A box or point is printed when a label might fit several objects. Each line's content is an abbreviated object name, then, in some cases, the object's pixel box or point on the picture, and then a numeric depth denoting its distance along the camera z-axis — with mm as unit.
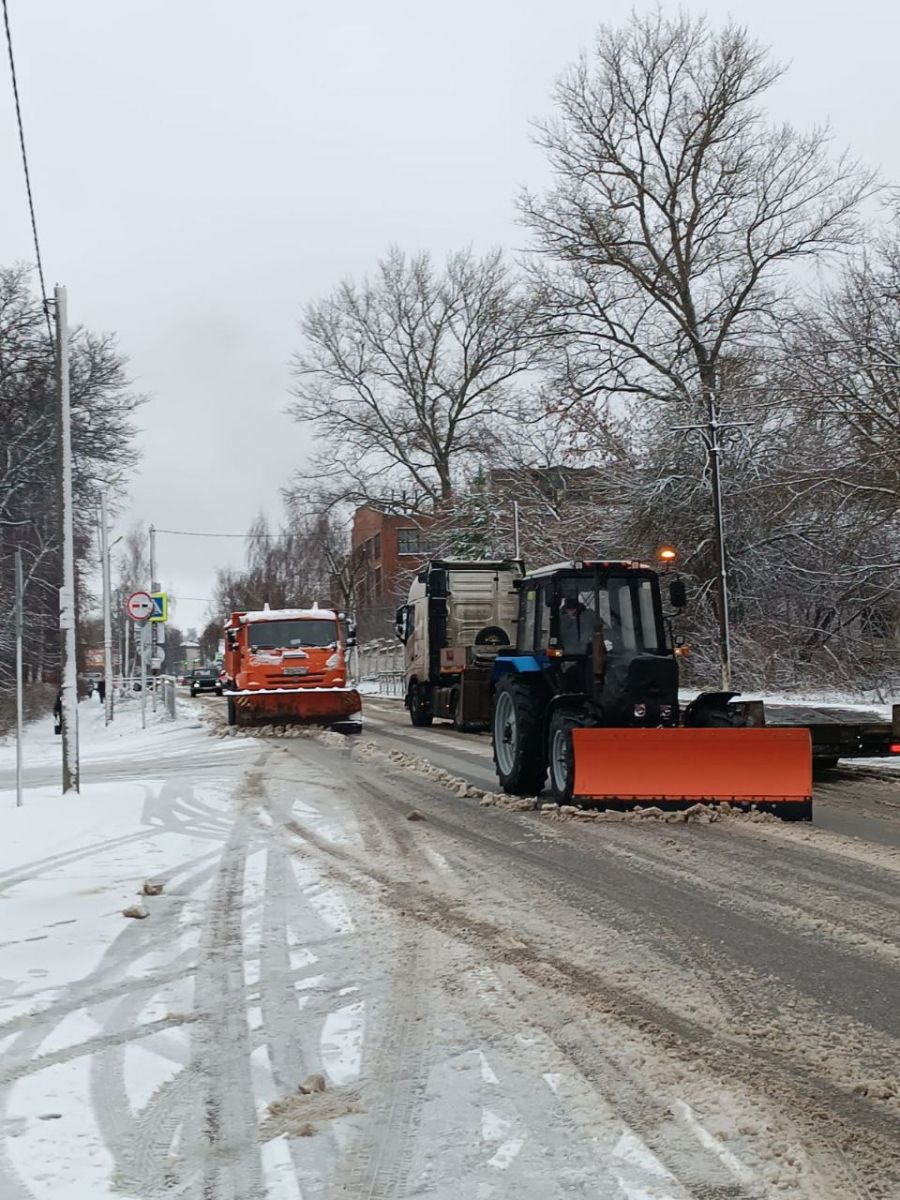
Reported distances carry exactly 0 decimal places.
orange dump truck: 22703
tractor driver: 11930
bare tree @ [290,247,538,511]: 49781
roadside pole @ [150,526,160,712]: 35012
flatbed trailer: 13156
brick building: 70438
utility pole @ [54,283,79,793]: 11438
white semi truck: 22828
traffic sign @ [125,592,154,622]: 24438
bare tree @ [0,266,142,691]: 30047
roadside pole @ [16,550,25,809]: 11062
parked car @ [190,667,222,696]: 56575
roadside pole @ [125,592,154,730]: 24438
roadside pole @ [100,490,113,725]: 29609
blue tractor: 10609
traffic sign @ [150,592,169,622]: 26841
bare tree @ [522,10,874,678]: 36406
